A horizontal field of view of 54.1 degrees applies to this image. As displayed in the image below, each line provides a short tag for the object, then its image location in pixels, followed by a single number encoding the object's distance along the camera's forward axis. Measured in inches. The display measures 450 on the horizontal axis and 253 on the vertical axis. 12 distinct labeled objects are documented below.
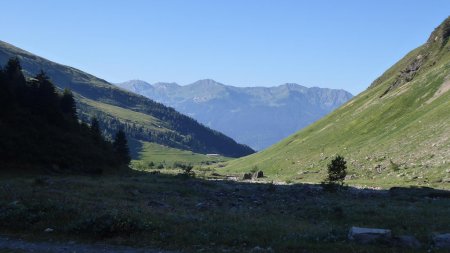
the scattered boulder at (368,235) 774.5
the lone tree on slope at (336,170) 2198.6
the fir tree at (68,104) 3592.3
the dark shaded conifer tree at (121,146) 4010.8
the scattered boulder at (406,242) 762.8
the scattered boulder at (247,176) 4269.4
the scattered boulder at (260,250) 732.0
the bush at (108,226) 834.2
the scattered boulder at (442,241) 755.8
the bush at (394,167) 2883.9
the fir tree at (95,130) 3265.3
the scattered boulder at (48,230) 858.8
